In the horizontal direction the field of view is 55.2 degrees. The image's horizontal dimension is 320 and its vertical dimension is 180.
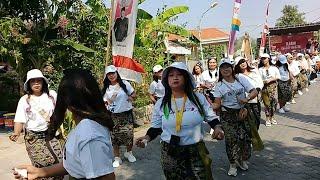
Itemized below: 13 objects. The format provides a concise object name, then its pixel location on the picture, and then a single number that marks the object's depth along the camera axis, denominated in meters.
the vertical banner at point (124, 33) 4.68
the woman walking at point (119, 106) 5.26
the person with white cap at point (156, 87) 6.75
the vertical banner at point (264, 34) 11.01
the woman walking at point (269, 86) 7.53
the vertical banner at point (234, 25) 7.15
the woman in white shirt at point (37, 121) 3.89
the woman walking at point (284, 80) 8.72
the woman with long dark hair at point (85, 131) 1.78
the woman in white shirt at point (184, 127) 2.98
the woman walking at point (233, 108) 4.55
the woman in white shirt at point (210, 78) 7.21
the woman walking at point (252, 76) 5.35
